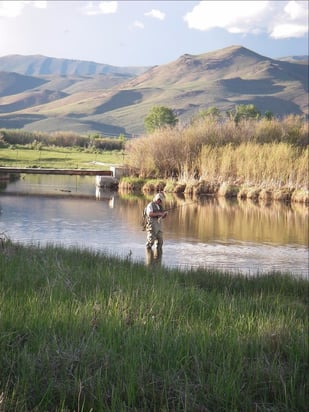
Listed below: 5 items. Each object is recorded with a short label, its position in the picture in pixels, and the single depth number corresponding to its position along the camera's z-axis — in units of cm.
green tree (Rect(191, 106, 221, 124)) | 4661
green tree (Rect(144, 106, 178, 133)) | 12400
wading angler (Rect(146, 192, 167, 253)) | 1587
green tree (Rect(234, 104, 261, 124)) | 12109
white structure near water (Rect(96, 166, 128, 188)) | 4244
